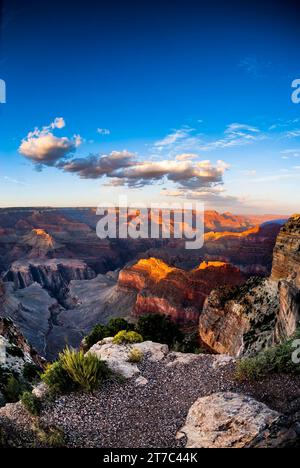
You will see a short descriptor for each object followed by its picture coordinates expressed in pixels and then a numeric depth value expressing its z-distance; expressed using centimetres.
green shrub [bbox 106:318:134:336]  2011
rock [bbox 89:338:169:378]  973
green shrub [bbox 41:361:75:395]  829
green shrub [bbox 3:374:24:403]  1020
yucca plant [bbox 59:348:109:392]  848
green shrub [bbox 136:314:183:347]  2375
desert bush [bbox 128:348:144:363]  1039
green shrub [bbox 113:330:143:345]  1240
